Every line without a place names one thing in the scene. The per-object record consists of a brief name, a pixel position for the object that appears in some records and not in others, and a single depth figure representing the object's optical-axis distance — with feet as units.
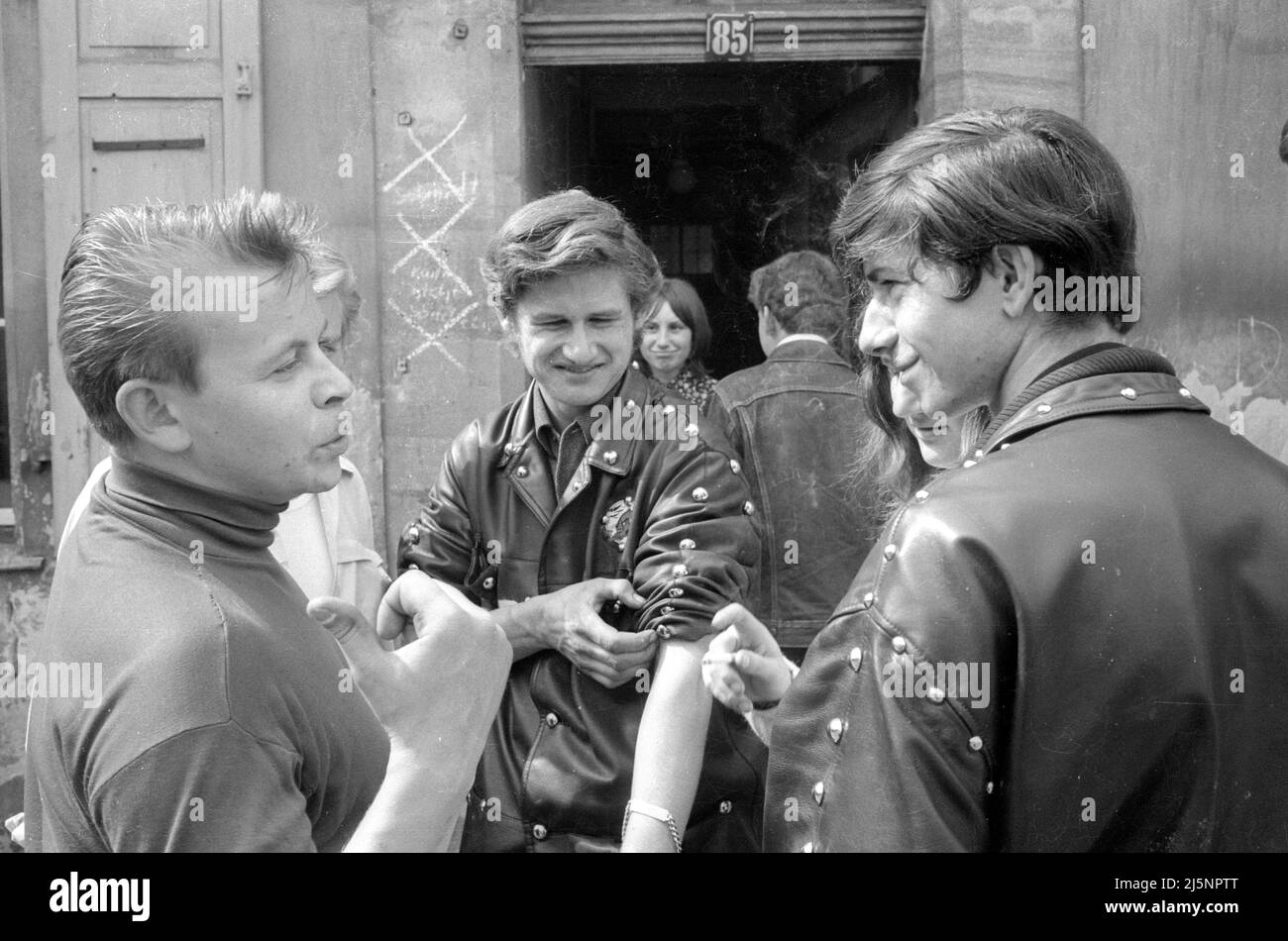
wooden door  16.37
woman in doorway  15.58
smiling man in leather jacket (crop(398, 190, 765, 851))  7.31
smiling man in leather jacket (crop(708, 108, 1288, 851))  4.29
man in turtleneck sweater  4.21
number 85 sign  17.16
